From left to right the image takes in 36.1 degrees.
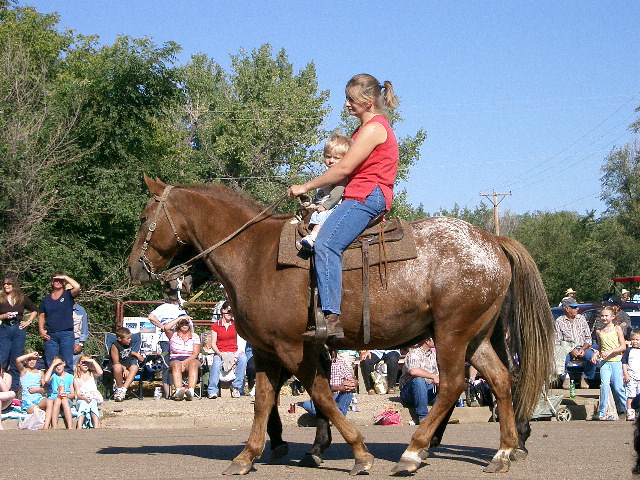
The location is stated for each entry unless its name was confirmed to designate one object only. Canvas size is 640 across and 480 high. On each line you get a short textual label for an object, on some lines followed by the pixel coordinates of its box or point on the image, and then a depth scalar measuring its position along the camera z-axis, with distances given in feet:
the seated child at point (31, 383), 52.16
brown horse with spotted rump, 28.73
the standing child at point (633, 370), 57.98
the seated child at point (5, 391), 50.84
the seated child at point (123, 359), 58.44
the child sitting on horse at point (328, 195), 28.68
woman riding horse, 28.02
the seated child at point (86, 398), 50.52
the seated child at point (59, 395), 50.11
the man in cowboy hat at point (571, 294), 78.82
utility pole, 214.51
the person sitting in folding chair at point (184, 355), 57.57
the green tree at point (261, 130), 184.34
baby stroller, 54.53
